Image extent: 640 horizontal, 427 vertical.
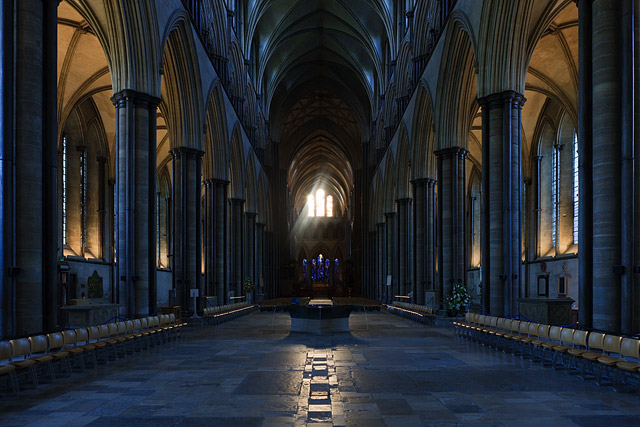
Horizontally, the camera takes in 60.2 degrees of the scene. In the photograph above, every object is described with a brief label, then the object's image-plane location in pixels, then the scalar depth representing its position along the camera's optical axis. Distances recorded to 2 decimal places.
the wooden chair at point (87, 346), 10.32
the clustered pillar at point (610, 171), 10.75
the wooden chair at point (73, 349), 9.88
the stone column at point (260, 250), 45.33
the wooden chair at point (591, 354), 9.02
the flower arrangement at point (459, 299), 20.53
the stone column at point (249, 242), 40.81
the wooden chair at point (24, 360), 8.37
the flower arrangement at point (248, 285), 37.05
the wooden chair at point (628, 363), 7.94
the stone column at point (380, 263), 43.91
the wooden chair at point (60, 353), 9.39
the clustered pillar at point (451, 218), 22.45
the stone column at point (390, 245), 39.62
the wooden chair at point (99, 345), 10.82
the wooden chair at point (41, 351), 8.93
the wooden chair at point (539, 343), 10.81
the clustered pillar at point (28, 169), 10.09
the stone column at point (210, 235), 27.86
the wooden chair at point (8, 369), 7.82
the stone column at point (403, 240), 33.44
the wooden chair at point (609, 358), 8.61
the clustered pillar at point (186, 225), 22.28
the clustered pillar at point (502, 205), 16.77
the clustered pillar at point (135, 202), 16.38
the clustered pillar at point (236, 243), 33.53
